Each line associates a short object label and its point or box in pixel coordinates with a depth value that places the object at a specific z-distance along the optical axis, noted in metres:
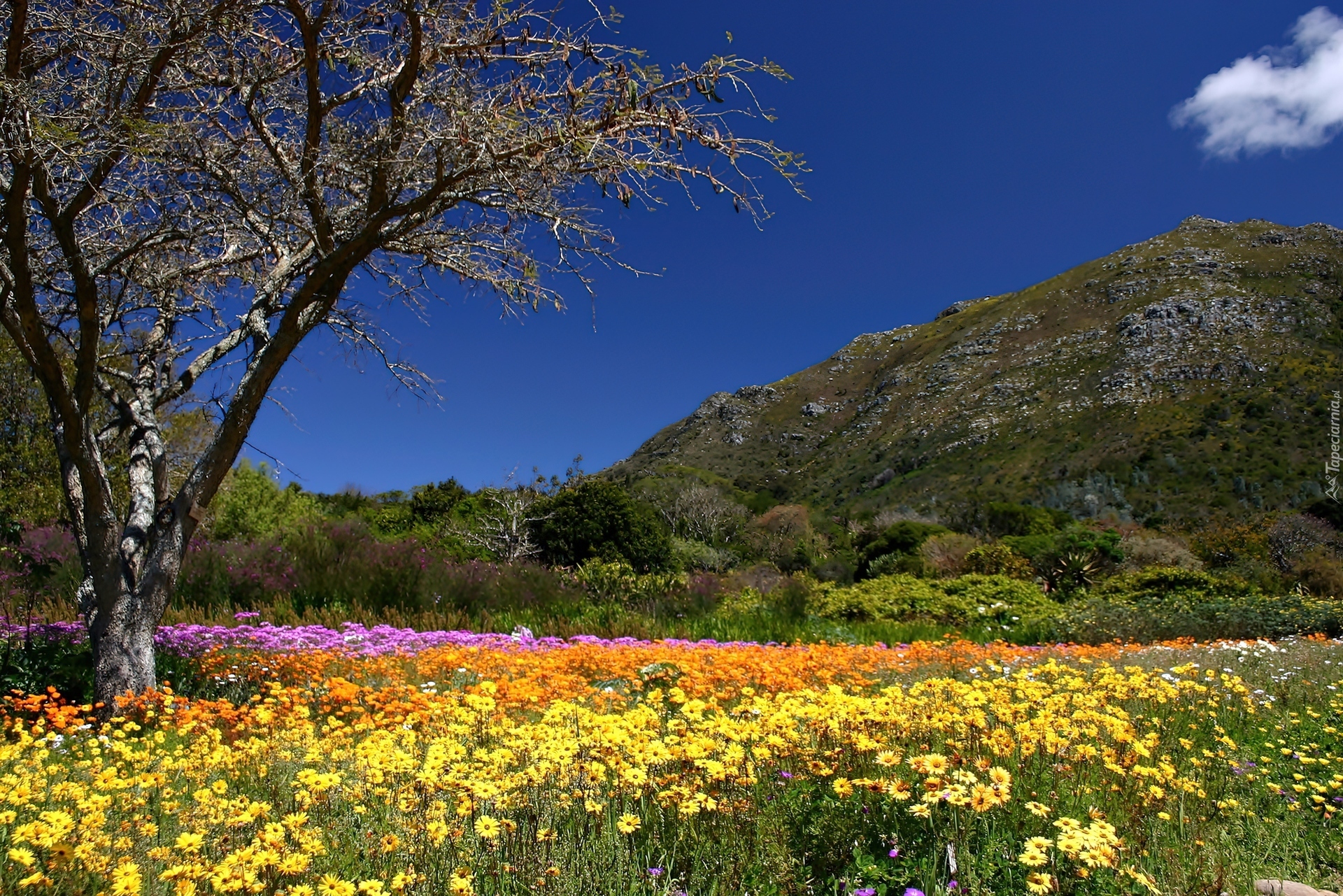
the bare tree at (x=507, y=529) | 18.23
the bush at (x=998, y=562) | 17.70
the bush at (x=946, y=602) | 14.09
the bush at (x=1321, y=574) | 15.28
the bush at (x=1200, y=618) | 11.80
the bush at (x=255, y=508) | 18.14
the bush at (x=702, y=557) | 22.25
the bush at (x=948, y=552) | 18.52
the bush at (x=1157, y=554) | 18.11
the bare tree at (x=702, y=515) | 30.77
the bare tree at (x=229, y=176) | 4.80
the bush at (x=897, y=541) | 21.25
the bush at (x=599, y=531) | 17.59
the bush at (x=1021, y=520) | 22.55
